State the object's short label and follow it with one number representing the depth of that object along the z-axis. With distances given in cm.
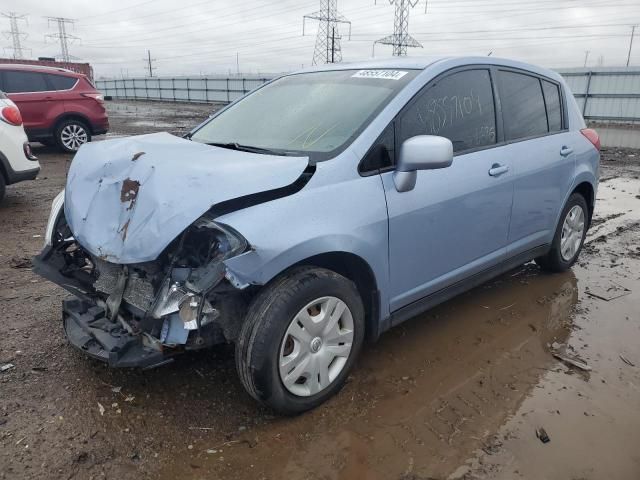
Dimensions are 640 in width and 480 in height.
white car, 600
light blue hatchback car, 231
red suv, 986
